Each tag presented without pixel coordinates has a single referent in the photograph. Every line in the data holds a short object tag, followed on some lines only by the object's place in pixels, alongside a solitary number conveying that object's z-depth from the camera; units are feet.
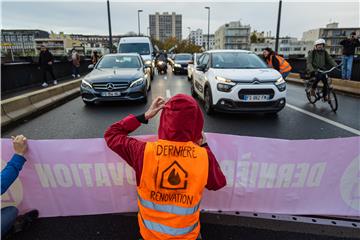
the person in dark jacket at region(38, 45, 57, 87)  37.17
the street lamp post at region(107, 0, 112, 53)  64.31
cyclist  24.91
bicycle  24.20
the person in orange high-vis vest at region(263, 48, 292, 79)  28.58
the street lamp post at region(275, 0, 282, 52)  54.16
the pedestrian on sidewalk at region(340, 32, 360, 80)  35.12
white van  63.49
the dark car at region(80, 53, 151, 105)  26.04
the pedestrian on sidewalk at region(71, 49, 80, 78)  50.11
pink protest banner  8.28
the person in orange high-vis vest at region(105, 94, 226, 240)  5.31
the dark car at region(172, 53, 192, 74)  72.33
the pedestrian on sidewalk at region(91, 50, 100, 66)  62.75
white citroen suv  19.93
